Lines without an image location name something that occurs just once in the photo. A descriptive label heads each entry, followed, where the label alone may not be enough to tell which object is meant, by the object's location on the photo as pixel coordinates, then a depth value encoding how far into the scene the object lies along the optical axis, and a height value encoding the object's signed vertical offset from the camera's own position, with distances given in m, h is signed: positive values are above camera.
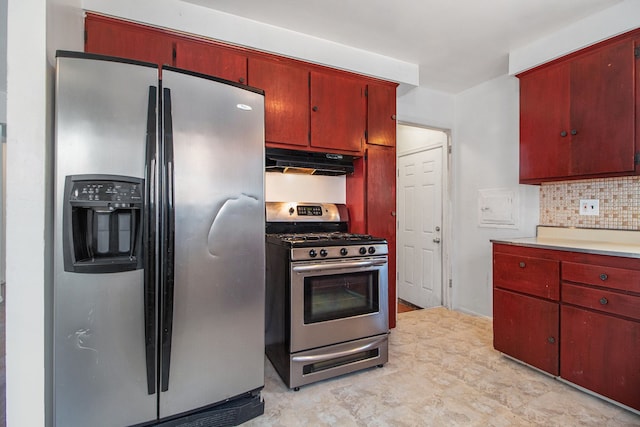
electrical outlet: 2.43 +0.07
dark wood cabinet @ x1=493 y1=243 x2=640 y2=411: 1.75 -0.66
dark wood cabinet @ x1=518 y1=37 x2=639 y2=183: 2.07 +0.75
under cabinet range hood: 2.48 +0.45
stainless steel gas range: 2.02 -0.64
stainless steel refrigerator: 1.35 -0.16
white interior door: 3.75 -0.16
